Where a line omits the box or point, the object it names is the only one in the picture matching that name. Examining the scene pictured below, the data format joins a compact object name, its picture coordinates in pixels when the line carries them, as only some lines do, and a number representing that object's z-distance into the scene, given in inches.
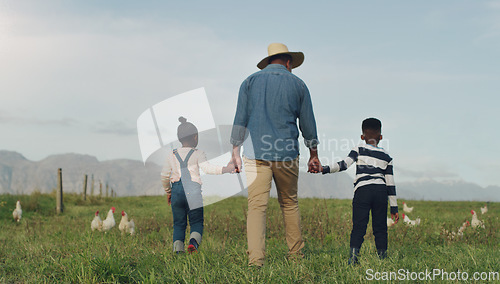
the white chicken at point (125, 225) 422.3
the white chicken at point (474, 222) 417.5
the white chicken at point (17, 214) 604.7
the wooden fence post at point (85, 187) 891.4
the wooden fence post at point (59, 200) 700.6
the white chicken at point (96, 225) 441.1
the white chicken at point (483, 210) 678.1
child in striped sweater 217.8
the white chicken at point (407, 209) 652.2
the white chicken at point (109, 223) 441.3
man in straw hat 201.0
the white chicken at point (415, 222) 393.4
